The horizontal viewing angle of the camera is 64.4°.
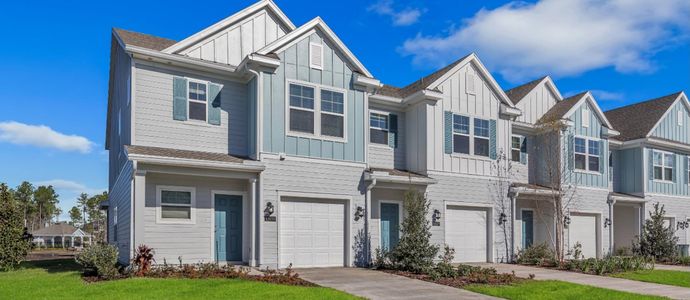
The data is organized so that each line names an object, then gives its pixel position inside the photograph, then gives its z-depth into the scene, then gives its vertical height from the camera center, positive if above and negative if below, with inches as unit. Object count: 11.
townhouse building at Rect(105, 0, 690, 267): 556.4 +36.3
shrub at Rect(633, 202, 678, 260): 861.2 -90.0
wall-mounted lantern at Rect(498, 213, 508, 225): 743.7 -49.0
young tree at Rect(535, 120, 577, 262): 768.9 +11.8
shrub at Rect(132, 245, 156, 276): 483.2 -69.4
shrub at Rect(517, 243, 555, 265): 719.7 -97.1
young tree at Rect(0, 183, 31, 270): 613.0 -59.1
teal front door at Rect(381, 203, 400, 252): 669.9 -52.4
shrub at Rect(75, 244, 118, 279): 470.9 -67.1
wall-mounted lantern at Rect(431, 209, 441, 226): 682.2 -44.1
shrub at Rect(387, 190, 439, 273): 582.6 -64.1
